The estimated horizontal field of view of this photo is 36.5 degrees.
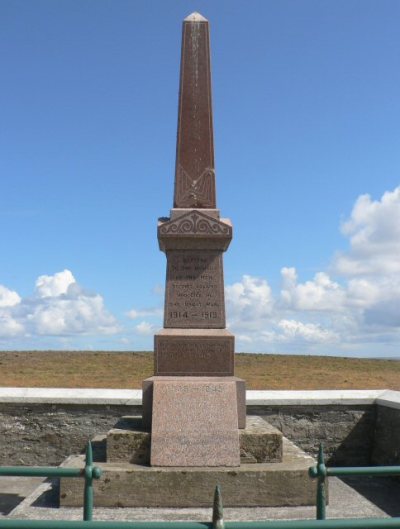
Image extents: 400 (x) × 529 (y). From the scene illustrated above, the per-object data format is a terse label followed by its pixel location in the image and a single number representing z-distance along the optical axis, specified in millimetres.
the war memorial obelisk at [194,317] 6031
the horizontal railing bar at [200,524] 2098
